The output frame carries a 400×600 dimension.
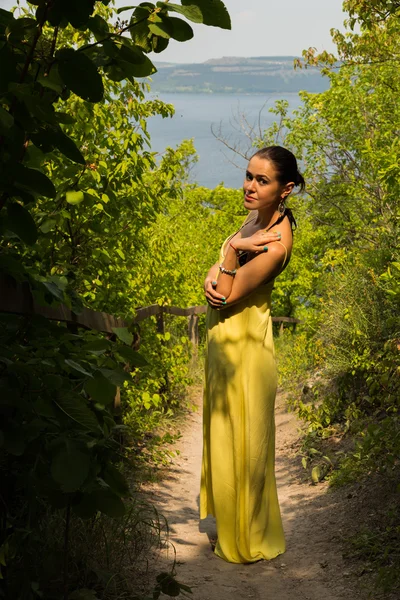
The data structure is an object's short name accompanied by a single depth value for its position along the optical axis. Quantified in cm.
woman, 457
